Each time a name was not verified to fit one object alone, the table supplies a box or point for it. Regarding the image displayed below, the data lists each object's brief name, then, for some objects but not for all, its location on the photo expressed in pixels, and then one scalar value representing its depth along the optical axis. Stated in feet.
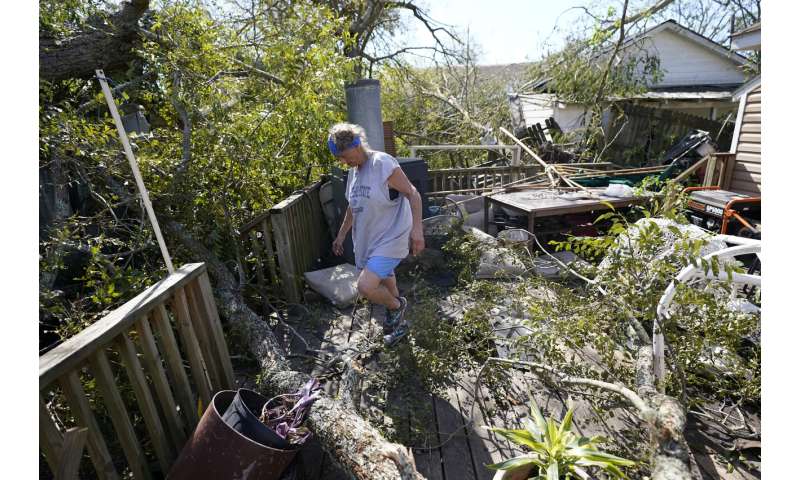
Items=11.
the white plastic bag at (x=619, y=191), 17.51
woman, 9.20
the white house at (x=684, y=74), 41.19
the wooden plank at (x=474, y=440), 6.84
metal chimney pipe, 16.69
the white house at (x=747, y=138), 18.79
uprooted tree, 9.80
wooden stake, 6.02
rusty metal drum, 5.59
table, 16.26
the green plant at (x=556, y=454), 4.61
